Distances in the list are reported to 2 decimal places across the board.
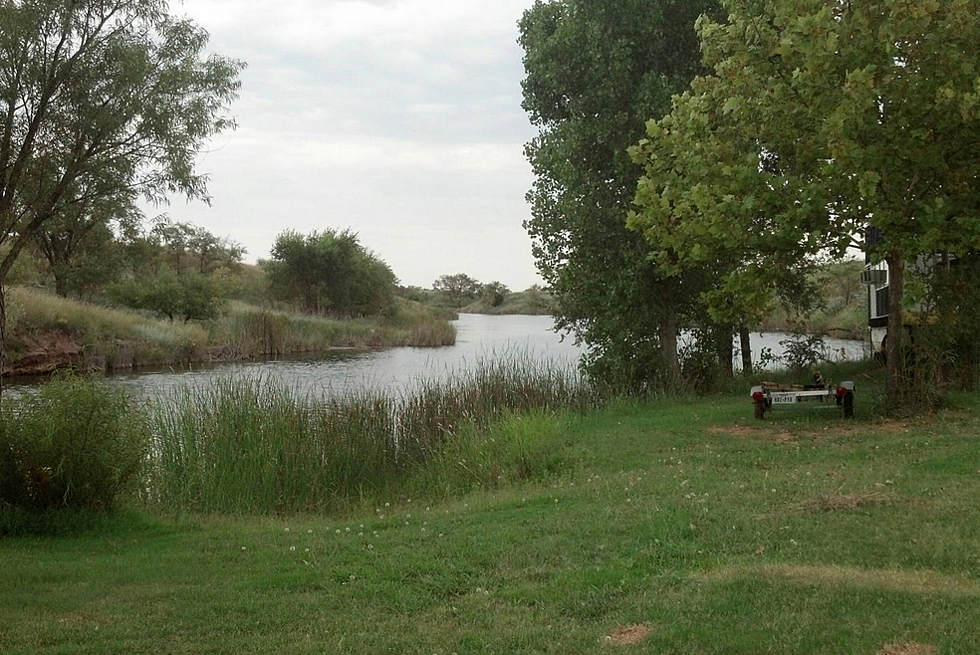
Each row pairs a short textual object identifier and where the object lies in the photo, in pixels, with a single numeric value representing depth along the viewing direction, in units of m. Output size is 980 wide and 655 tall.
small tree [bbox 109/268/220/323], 45.38
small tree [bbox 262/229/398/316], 63.59
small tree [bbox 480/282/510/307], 138.62
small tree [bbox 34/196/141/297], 40.75
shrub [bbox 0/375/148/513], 9.38
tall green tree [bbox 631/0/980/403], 12.09
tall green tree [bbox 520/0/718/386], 18.47
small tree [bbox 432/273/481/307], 145.12
